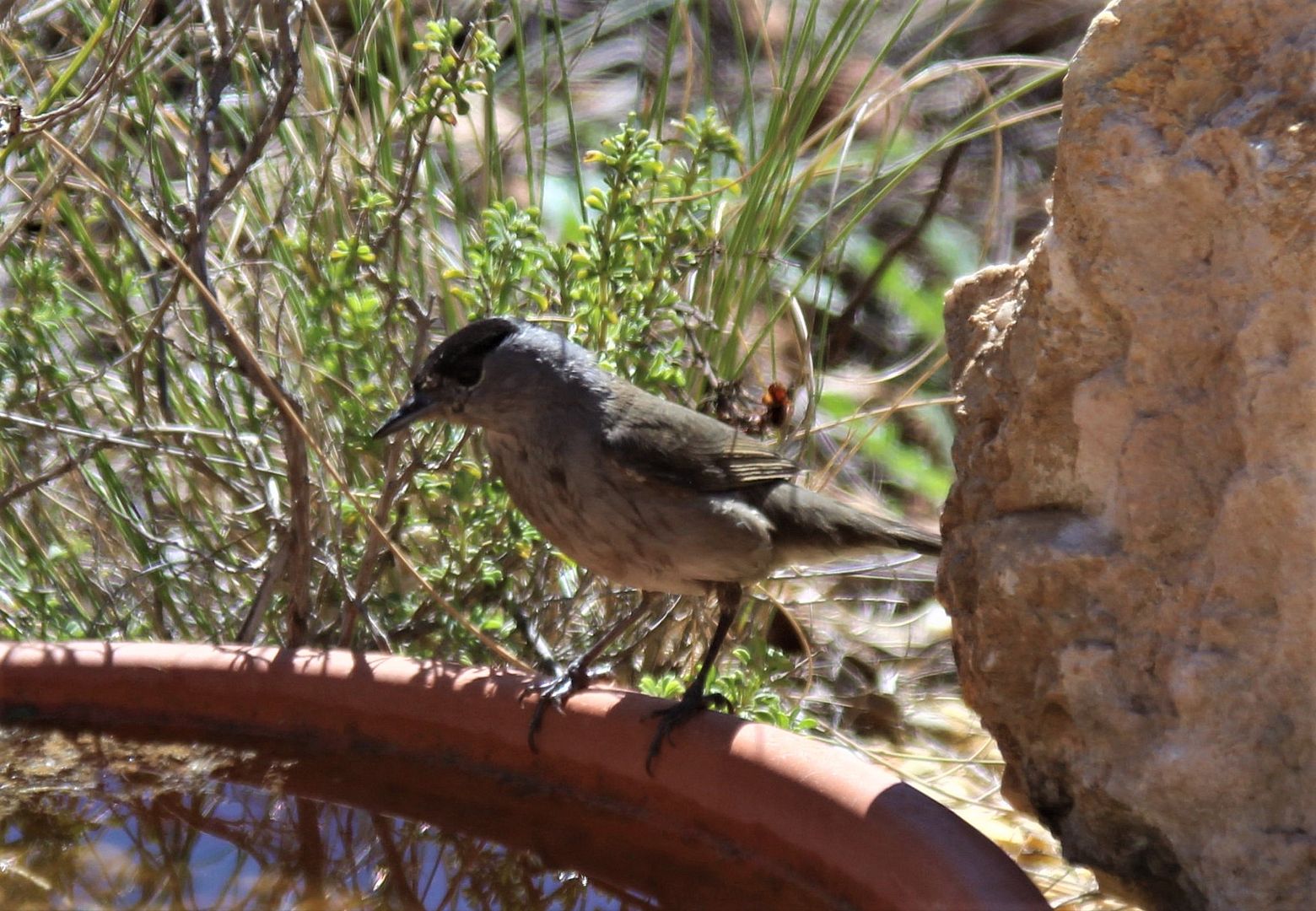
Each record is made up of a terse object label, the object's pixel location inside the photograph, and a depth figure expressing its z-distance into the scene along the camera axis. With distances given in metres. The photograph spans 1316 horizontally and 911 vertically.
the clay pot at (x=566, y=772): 4.66
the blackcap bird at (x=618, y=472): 6.64
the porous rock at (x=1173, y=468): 3.88
